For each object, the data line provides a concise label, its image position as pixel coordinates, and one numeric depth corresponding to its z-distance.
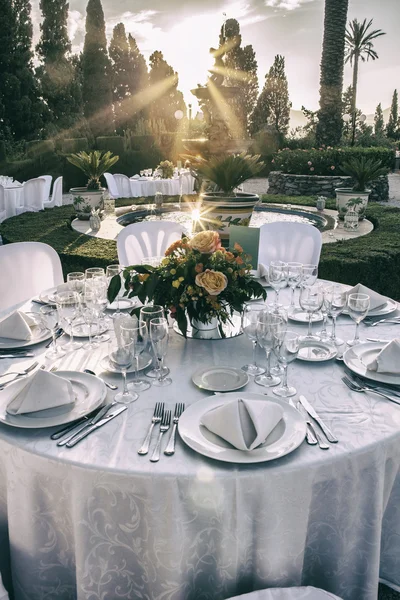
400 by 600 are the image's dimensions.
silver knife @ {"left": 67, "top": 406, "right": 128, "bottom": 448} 1.33
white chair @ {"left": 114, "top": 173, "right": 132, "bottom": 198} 12.69
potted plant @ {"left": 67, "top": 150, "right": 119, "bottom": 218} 8.68
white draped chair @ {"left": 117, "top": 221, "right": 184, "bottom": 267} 3.79
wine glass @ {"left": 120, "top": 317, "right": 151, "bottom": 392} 1.55
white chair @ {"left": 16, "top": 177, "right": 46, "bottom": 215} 10.29
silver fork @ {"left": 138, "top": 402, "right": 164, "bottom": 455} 1.29
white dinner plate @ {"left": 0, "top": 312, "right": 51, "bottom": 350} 2.01
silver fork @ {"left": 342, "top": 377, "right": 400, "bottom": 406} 1.61
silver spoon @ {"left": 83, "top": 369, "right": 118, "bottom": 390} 1.67
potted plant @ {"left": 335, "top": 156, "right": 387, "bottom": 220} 8.17
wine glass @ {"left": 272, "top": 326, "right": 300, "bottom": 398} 1.53
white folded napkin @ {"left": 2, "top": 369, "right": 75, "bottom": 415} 1.46
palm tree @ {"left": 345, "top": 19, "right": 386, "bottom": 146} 33.78
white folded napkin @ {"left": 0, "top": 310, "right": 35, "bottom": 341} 2.06
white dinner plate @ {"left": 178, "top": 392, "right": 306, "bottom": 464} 1.26
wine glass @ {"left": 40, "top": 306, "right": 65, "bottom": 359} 1.95
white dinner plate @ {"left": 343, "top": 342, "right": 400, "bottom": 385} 1.69
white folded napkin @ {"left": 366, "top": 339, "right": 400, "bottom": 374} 1.70
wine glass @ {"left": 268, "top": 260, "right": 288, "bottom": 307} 2.24
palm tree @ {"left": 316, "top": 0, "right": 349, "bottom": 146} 13.92
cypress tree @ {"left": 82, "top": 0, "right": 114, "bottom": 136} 23.17
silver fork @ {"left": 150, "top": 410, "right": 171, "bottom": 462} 1.26
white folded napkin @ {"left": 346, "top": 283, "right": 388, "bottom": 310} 2.38
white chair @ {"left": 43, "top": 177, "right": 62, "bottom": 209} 11.27
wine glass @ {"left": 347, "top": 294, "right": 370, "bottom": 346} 1.88
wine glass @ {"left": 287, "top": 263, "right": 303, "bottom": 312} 2.52
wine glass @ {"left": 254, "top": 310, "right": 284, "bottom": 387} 1.56
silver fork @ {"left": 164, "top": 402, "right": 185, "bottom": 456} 1.29
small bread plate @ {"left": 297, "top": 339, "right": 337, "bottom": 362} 1.87
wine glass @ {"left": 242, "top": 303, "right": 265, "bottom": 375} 1.78
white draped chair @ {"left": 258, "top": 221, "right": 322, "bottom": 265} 3.75
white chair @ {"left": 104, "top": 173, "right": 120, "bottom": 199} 12.00
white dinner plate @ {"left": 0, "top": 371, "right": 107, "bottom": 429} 1.42
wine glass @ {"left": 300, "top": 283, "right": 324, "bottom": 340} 1.98
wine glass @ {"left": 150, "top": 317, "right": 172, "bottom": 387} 1.60
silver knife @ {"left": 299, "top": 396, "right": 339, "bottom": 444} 1.34
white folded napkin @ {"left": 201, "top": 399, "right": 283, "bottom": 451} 1.30
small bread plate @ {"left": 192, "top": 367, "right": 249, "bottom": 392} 1.64
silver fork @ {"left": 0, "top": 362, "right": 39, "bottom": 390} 1.70
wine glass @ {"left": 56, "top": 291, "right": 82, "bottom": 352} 1.87
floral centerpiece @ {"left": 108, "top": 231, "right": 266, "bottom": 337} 1.91
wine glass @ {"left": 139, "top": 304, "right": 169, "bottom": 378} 1.67
